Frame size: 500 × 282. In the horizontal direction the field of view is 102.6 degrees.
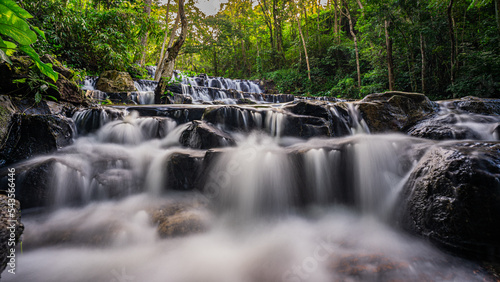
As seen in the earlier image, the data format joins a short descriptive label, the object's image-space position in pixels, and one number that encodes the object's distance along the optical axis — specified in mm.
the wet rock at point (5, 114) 2951
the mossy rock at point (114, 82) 7209
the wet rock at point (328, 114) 4902
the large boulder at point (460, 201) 1771
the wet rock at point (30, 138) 3022
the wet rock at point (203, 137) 3904
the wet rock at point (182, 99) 7477
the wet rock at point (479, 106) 4924
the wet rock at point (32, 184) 2543
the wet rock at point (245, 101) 8961
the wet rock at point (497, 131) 3704
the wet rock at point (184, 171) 3283
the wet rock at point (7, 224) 1379
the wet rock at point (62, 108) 4074
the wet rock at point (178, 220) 2291
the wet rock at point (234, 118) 4695
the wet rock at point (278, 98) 10398
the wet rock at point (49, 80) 3457
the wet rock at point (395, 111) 4750
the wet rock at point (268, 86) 16266
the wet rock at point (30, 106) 3465
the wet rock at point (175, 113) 4996
